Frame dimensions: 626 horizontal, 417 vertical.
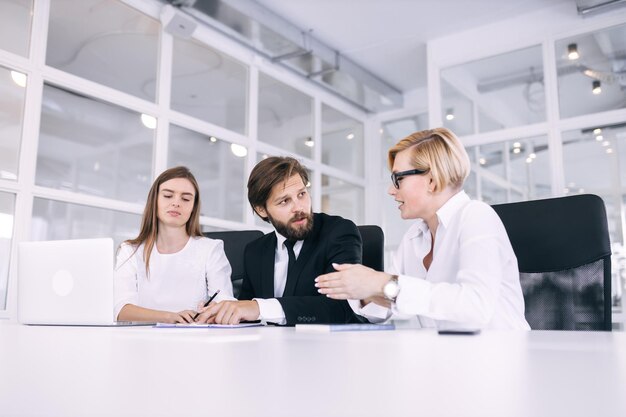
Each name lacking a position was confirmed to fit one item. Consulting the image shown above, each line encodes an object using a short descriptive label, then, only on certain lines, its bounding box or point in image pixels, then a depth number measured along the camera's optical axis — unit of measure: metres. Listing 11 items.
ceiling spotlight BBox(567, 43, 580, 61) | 5.14
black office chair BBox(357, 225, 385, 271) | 2.29
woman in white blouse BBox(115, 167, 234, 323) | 2.53
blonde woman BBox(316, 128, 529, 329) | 1.42
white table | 0.30
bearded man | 2.11
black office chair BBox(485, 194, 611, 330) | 1.81
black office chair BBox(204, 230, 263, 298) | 2.79
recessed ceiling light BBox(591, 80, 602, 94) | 4.97
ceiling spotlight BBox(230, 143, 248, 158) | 5.48
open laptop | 1.45
